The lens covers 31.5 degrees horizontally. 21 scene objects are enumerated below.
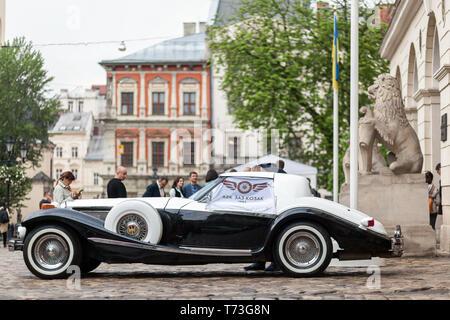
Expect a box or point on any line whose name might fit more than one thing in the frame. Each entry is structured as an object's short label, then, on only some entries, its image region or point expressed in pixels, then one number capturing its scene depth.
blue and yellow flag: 21.77
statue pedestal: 14.59
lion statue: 14.71
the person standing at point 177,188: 17.12
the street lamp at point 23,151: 36.75
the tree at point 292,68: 31.80
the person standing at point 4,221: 26.66
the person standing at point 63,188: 12.29
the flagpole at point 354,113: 14.70
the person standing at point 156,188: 16.31
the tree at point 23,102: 47.28
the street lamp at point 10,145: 35.28
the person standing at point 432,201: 17.22
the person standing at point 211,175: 16.28
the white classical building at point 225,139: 64.25
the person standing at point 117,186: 14.12
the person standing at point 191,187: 17.39
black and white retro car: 10.03
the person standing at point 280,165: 17.22
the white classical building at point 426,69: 16.98
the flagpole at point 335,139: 22.14
